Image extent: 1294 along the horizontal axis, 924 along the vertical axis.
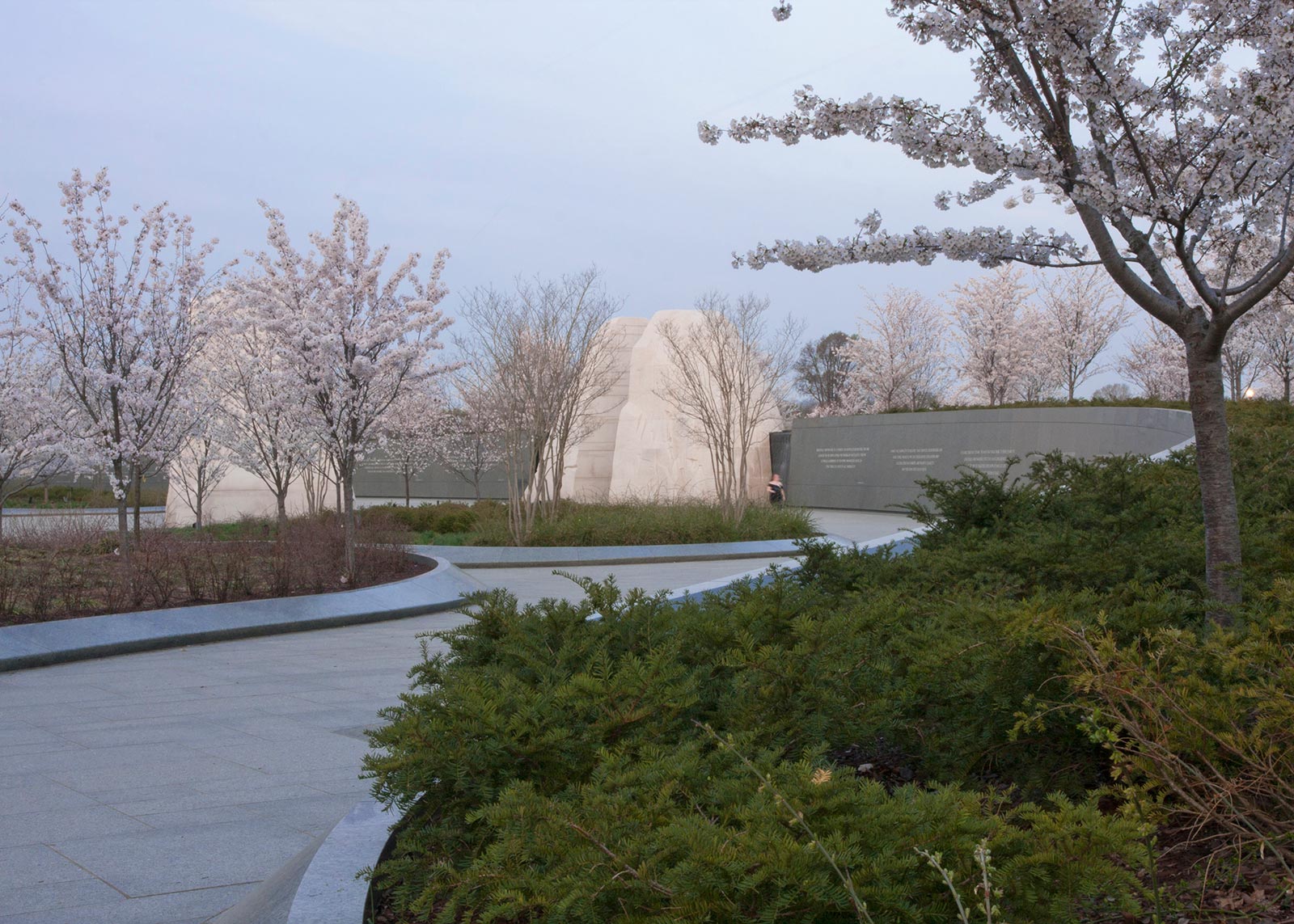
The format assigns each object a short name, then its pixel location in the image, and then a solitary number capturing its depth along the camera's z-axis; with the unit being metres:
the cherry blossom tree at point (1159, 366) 34.53
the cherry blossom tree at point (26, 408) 14.90
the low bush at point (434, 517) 21.55
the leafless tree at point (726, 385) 20.95
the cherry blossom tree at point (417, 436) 30.56
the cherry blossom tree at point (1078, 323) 34.00
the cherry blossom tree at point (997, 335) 35.78
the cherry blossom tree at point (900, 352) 40.31
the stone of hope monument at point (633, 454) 29.73
